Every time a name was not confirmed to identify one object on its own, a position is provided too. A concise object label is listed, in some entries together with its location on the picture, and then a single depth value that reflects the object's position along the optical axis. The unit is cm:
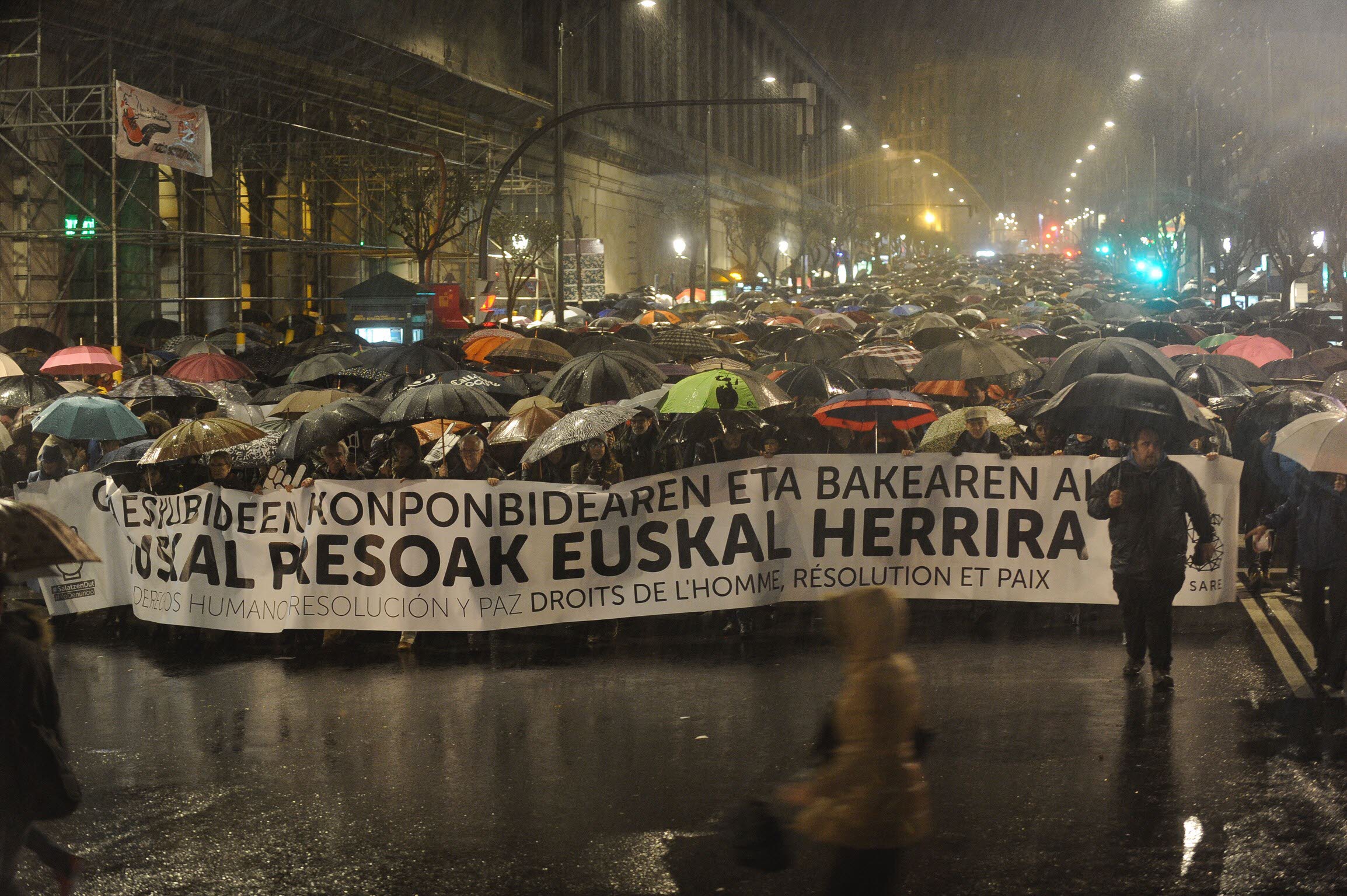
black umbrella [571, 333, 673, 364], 1797
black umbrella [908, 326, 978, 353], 2438
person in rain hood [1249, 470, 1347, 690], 818
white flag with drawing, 2414
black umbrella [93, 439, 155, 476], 1109
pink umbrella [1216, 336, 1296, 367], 1788
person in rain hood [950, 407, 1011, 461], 1111
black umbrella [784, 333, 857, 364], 1928
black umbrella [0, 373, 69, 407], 1495
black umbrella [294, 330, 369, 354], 2175
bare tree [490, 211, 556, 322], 4141
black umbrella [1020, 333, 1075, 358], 2261
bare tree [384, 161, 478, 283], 3528
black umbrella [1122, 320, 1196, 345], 2292
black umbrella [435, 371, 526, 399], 1386
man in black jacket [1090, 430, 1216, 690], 819
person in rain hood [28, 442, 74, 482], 1173
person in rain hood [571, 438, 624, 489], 1052
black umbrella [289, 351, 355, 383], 1616
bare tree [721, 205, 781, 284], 8169
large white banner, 1010
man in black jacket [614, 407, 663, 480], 1197
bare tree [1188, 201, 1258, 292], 5859
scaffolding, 2722
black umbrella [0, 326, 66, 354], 2286
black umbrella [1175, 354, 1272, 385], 1458
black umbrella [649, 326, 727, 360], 1945
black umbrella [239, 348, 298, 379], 2038
